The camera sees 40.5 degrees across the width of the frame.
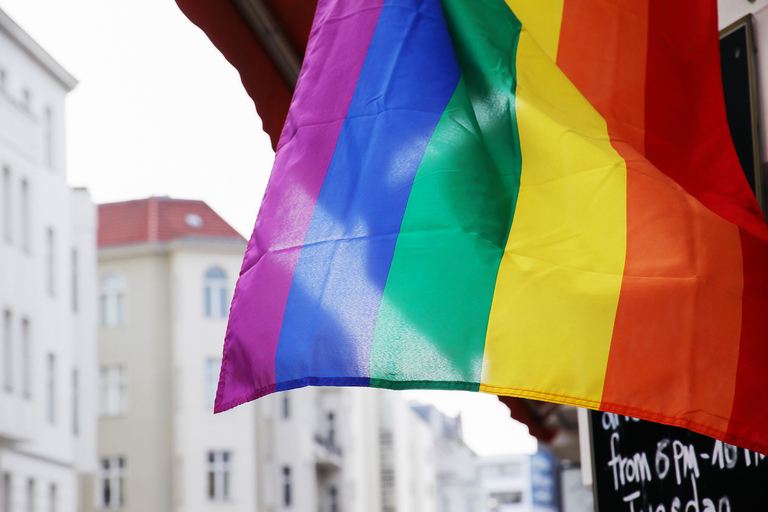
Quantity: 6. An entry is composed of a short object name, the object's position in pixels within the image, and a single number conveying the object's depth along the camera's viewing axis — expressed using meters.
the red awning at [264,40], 4.43
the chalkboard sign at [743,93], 3.41
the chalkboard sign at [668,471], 3.19
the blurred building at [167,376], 32.69
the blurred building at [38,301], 22.58
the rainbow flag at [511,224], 2.30
